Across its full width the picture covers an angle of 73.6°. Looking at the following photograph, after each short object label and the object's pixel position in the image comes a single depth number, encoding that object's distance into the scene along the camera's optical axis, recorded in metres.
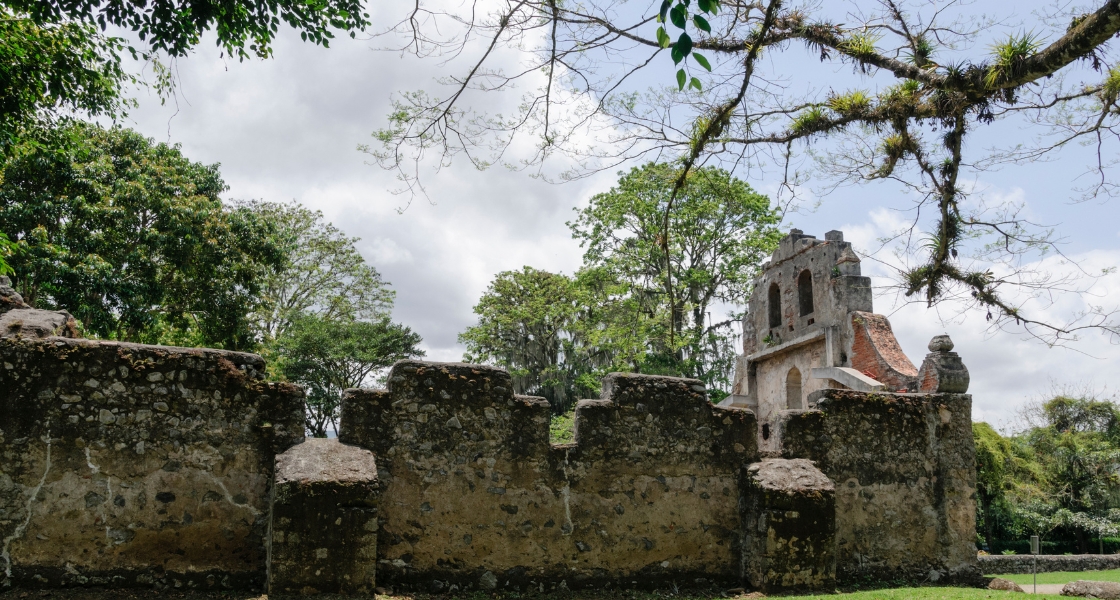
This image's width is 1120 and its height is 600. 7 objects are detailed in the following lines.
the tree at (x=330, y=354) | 27.61
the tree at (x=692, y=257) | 23.58
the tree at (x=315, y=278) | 27.78
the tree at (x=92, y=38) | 8.06
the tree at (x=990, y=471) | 22.28
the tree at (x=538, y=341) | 30.41
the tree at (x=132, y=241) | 14.67
